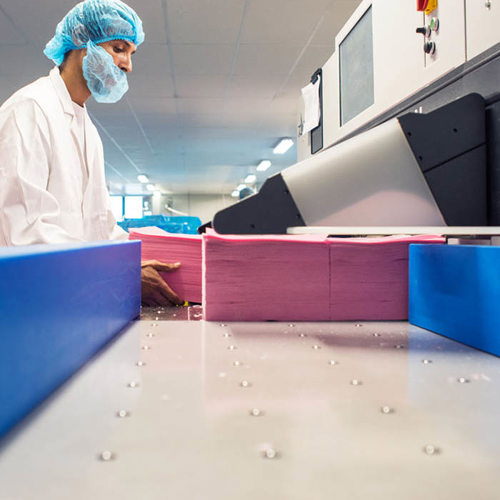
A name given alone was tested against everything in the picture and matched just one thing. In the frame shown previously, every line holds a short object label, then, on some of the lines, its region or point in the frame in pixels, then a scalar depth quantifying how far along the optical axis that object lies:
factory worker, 1.16
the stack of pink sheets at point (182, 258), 1.16
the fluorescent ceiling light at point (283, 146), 6.35
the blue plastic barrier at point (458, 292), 0.66
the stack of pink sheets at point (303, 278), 0.88
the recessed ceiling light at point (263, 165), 7.96
